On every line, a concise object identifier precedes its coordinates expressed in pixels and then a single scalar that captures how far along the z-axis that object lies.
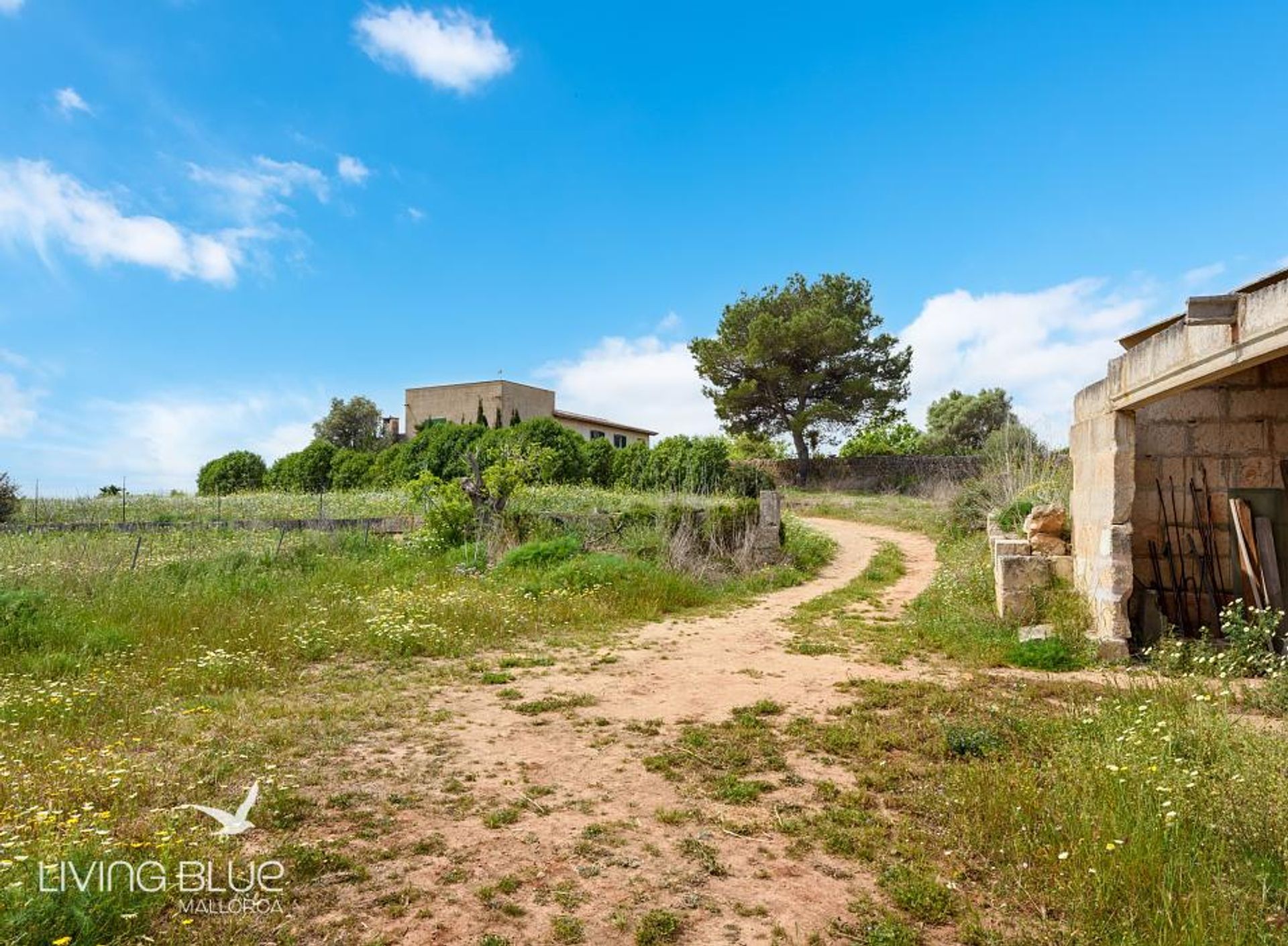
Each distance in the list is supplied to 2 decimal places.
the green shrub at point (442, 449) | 23.05
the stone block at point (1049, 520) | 7.86
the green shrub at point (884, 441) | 37.59
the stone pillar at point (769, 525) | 12.99
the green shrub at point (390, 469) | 24.69
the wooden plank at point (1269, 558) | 6.42
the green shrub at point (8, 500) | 17.09
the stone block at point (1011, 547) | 7.82
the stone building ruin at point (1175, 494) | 6.56
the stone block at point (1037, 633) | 6.86
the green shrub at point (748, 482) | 20.50
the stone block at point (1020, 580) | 7.55
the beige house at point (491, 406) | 36.28
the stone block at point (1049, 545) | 7.83
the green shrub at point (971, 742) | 4.20
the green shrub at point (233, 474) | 30.44
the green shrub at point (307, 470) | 28.66
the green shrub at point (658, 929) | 2.57
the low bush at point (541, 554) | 10.68
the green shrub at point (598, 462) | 23.67
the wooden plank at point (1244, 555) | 6.57
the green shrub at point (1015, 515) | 10.46
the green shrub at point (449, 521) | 12.05
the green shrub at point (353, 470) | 27.23
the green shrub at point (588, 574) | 9.73
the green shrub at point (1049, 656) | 6.37
